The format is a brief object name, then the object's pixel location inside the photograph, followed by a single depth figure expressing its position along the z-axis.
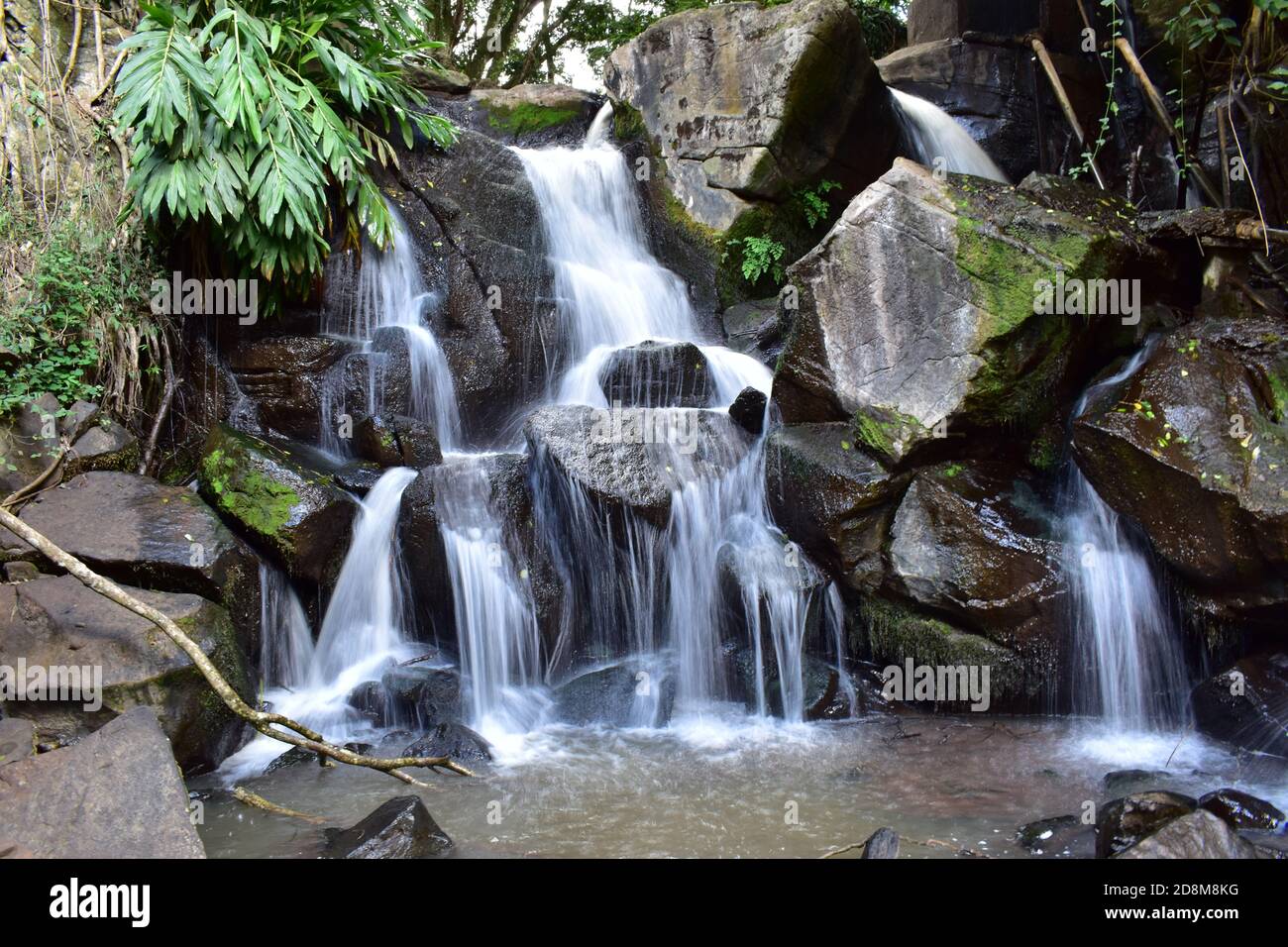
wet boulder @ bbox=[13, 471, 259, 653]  5.71
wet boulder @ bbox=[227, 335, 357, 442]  7.68
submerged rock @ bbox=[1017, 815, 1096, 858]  4.11
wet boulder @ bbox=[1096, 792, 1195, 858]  3.84
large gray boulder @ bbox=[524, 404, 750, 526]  6.76
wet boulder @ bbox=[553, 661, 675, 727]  6.11
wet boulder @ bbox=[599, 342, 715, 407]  8.26
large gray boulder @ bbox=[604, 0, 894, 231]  9.95
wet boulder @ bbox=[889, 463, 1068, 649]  5.95
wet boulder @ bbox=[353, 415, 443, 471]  7.34
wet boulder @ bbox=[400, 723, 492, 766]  5.40
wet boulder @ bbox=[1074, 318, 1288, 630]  5.25
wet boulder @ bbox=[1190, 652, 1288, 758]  5.26
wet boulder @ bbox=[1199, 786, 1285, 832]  4.25
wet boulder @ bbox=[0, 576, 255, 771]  4.80
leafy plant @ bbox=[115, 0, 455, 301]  6.74
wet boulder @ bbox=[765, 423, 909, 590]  6.39
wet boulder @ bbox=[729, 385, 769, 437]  7.41
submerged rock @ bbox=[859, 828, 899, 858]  3.85
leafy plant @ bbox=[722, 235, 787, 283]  10.09
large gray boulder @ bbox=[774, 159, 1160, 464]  6.22
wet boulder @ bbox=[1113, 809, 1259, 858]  3.33
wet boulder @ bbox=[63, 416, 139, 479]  6.44
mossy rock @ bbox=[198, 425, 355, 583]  6.37
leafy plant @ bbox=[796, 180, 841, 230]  10.36
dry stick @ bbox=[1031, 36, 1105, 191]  9.05
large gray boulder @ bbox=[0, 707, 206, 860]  3.46
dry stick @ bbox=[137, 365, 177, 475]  7.07
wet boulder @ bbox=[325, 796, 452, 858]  4.03
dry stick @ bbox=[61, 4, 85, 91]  8.11
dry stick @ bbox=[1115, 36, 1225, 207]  7.48
